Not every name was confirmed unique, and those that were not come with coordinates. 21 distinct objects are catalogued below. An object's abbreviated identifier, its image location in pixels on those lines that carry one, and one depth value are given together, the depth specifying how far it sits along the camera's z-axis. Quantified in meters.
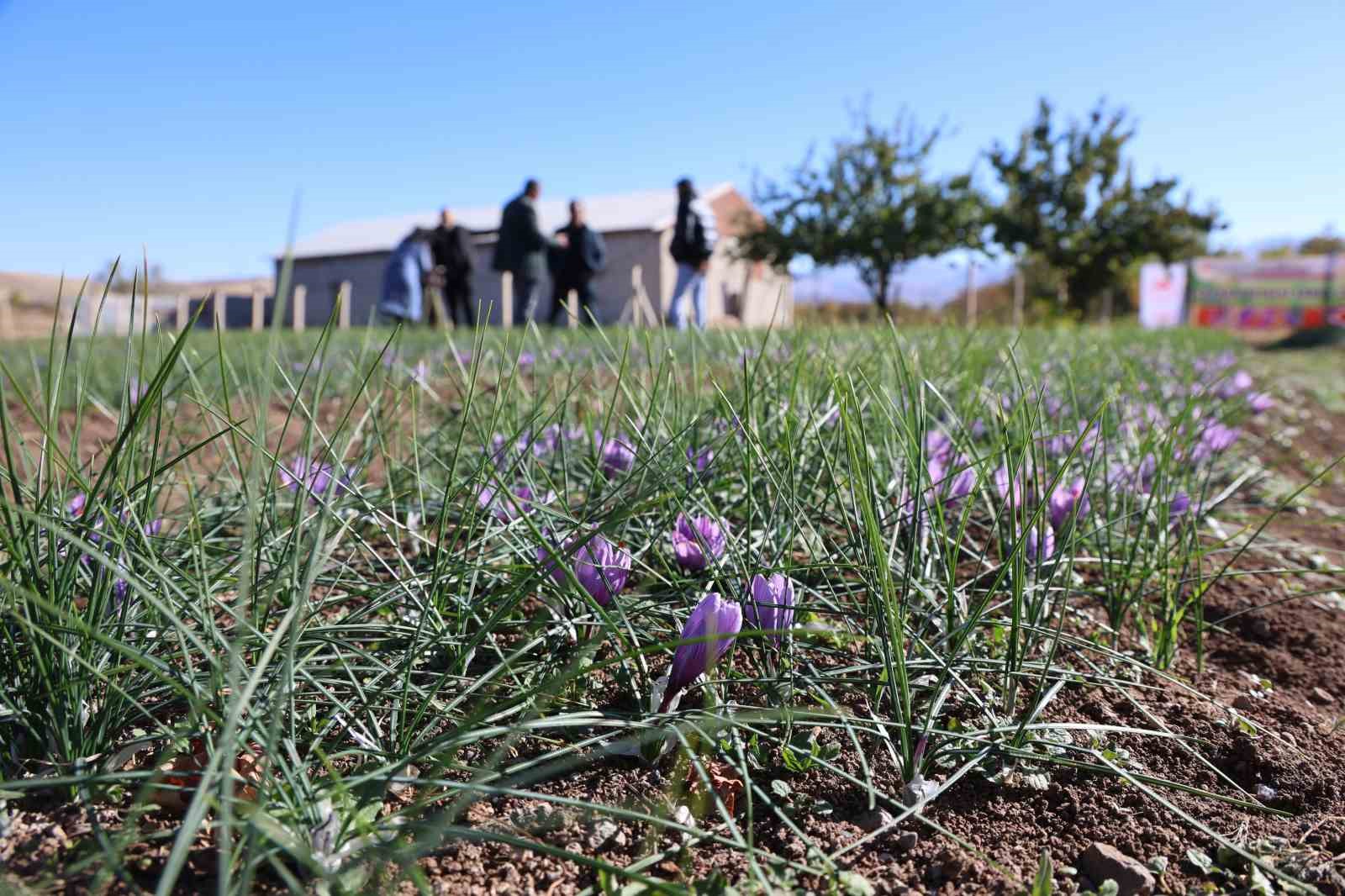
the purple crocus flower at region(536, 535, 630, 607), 0.87
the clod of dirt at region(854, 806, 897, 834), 0.79
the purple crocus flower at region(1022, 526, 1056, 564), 1.08
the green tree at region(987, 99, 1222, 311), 22.47
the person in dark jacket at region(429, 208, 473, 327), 9.79
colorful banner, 17.44
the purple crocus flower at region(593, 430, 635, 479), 1.27
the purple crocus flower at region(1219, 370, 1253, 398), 2.56
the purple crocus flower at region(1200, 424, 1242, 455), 1.64
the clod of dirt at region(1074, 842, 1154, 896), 0.74
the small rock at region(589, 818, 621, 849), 0.75
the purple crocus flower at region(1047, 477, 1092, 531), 1.20
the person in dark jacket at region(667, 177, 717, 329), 8.05
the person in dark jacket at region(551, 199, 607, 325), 8.84
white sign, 22.92
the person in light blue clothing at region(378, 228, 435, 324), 8.93
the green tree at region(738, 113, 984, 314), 18.83
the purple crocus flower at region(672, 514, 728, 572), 0.99
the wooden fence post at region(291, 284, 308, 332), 12.51
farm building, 25.58
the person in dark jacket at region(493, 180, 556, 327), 8.61
